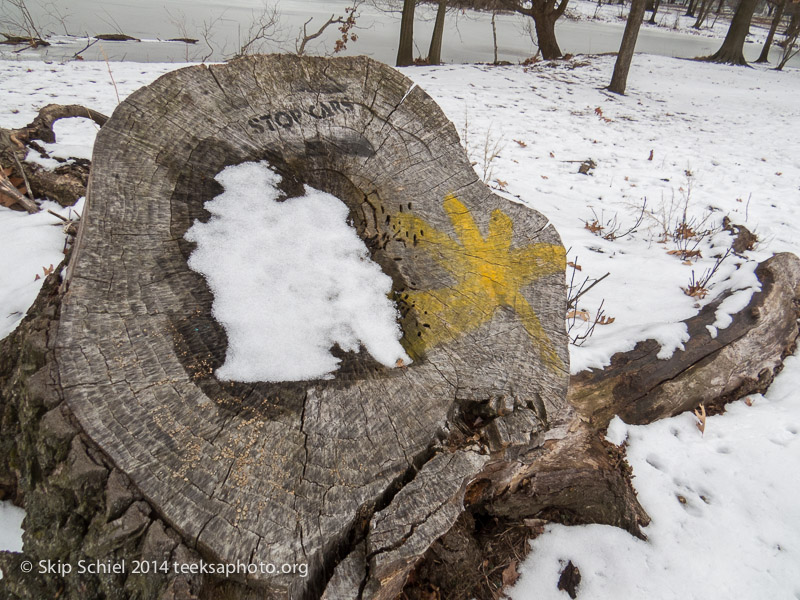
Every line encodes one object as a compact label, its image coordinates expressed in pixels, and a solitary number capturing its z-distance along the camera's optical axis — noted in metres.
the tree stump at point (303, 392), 1.01
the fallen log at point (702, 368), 2.10
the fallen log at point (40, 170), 2.78
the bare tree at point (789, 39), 14.20
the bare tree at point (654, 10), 28.33
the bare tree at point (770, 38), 15.45
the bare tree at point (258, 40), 10.86
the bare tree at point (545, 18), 11.88
